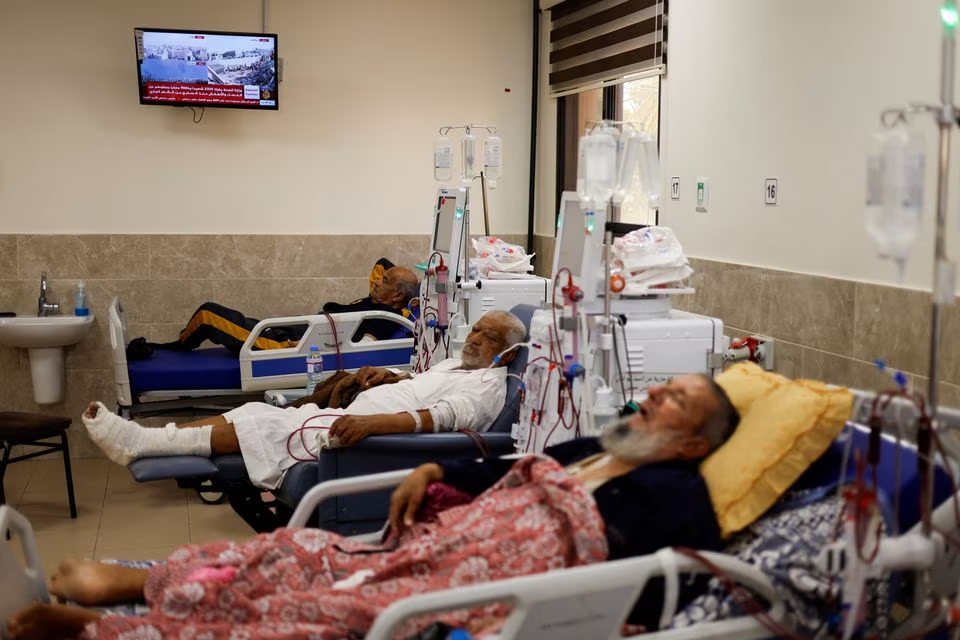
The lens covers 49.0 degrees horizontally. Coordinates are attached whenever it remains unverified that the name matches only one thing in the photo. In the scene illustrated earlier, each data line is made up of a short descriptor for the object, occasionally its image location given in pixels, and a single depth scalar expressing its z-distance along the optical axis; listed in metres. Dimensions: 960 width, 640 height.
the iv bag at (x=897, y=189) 1.91
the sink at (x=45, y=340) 5.46
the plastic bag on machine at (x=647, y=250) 3.26
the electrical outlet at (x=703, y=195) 4.53
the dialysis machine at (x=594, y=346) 3.08
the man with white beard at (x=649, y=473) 2.27
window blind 5.02
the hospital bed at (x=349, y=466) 3.62
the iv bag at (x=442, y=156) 5.13
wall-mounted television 5.70
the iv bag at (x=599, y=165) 2.97
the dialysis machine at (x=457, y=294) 4.40
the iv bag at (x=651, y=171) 3.20
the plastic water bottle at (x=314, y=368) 5.06
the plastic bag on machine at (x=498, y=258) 4.62
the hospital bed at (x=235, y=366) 5.03
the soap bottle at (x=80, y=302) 5.78
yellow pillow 2.29
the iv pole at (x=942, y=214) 1.91
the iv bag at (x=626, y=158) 3.09
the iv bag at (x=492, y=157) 5.02
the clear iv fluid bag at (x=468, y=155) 5.19
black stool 4.48
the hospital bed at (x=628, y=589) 1.97
